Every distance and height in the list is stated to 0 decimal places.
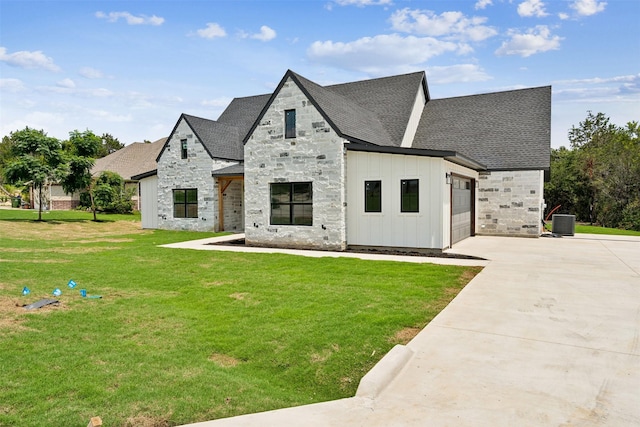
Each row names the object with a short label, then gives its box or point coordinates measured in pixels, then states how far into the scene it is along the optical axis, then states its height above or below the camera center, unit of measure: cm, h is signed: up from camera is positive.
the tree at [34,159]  2152 +245
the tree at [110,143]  6932 +1055
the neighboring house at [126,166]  3712 +362
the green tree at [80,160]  2400 +260
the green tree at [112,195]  3146 +50
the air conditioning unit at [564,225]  1793 -117
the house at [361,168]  1319 +133
